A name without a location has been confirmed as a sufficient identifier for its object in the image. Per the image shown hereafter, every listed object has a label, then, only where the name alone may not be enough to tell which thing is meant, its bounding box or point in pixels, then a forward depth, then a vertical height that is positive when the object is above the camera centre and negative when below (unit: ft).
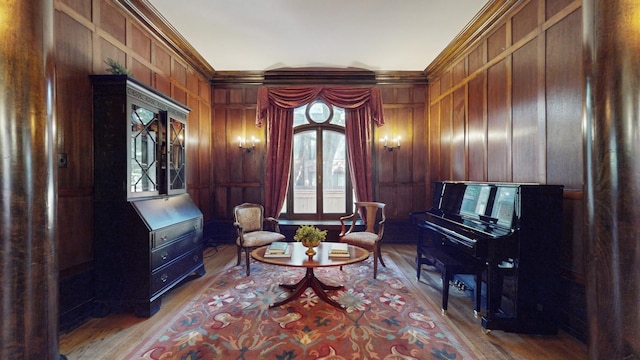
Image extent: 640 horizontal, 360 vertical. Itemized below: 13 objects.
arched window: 17.54 +0.74
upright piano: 7.33 -2.30
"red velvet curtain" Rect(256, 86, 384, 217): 16.63 +3.39
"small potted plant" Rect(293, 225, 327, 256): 8.84 -2.00
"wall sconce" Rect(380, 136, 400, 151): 17.04 +2.25
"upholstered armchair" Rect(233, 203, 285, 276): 11.87 -2.64
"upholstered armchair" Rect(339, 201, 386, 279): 11.76 -2.77
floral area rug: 6.49 -4.29
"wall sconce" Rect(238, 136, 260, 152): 17.07 +2.33
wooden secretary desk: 8.30 -1.12
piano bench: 8.05 -2.87
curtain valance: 16.60 +5.15
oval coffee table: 8.52 -2.75
